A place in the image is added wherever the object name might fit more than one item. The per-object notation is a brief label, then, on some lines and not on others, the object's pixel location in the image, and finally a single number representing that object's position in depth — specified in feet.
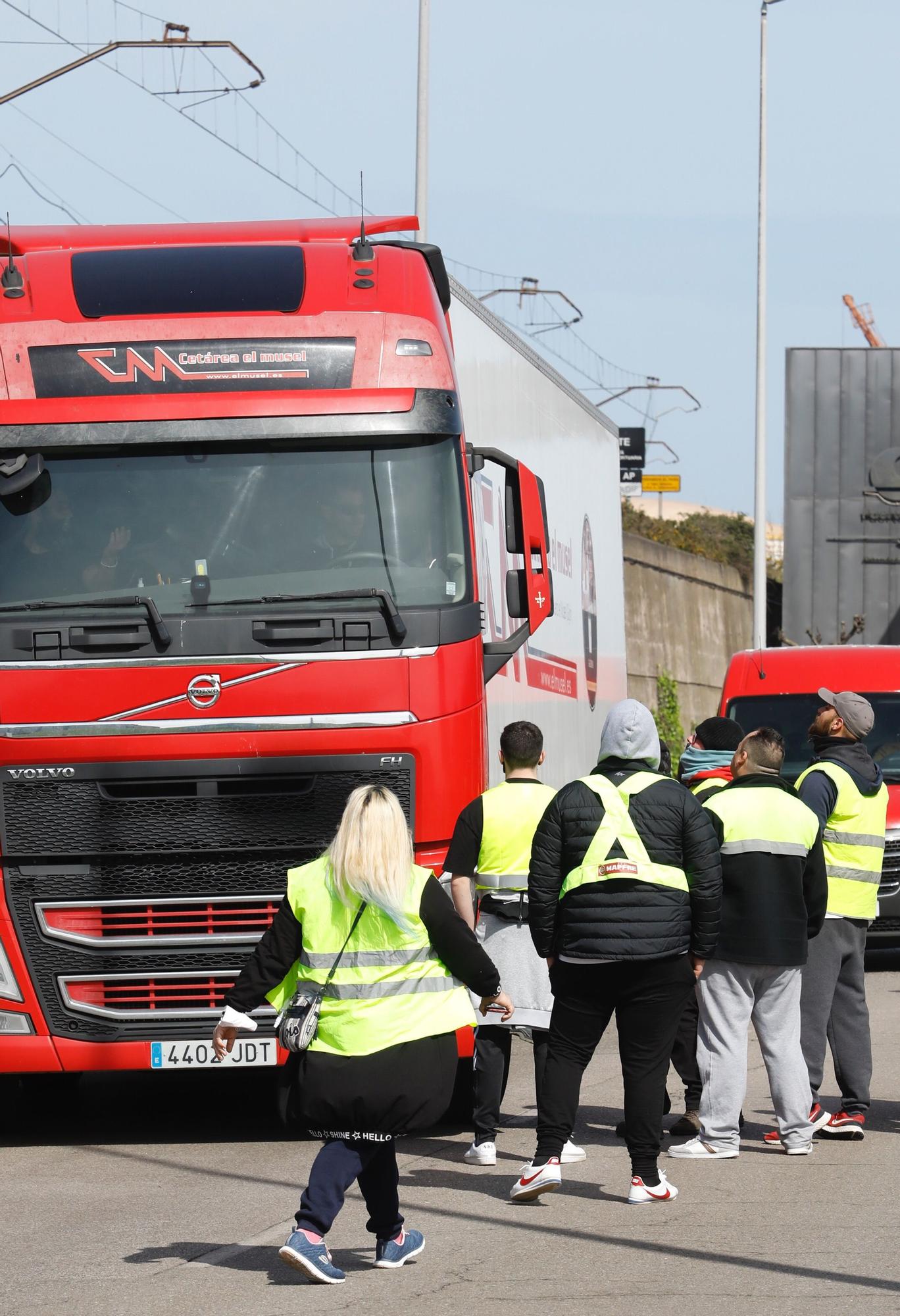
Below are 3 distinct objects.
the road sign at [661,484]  212.84
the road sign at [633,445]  188.55
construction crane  421.59
